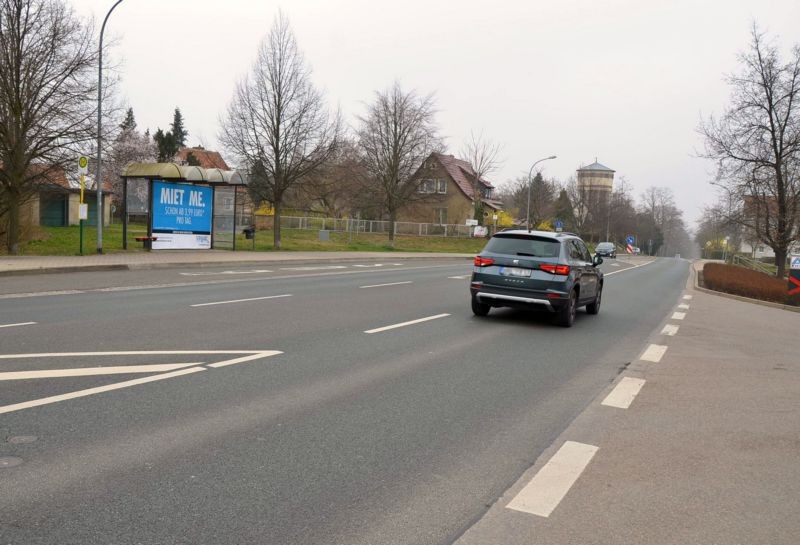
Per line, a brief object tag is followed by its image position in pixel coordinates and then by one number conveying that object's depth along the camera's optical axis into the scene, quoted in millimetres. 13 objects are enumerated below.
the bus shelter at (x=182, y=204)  25172
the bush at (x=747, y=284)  19536
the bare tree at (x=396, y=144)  48438
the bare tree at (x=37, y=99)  22547
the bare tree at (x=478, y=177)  68062
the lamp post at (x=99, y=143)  21188
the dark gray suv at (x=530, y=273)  10609
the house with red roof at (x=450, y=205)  72750
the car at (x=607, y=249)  60475
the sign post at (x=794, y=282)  18219
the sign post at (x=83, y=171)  20247
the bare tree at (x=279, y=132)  33344
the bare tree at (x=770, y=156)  31953
